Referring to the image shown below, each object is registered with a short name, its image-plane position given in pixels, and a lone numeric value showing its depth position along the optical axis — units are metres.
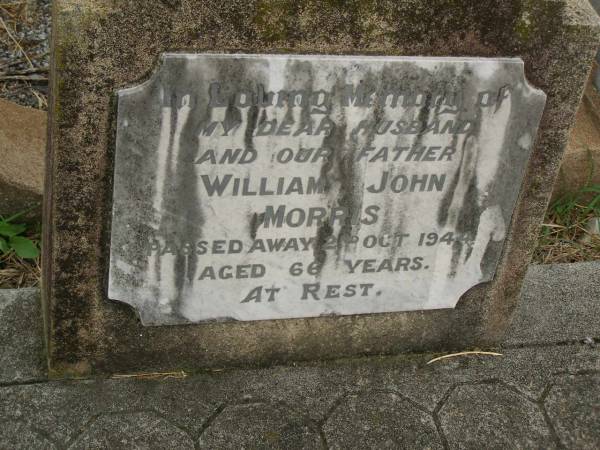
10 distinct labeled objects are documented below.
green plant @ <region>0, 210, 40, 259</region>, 2.57
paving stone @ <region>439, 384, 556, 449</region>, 2.04
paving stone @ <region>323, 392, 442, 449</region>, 2.00
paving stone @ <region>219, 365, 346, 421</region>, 2.09
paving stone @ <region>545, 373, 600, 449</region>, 2.06
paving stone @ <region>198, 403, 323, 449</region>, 1.96
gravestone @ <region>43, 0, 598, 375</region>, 1.71
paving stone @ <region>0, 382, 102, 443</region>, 1.95
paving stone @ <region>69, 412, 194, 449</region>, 1.92
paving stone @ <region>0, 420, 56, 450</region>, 1.88
